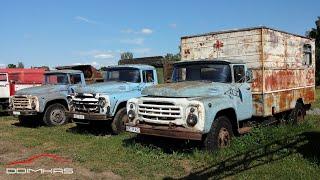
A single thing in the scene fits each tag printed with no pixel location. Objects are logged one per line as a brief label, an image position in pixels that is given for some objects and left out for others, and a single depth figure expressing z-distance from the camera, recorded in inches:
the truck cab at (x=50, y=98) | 386.8
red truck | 512.8
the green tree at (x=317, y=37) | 1239.7
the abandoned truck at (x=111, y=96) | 318.8
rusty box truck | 231.3
